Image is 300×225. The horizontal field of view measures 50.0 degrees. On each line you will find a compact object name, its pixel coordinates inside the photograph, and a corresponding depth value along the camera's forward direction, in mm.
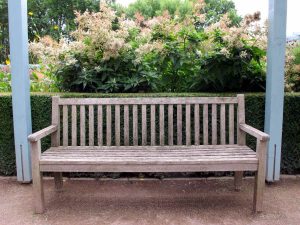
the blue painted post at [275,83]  3637
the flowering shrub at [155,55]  4188
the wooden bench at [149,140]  3016
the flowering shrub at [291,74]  4387
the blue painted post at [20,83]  3693
